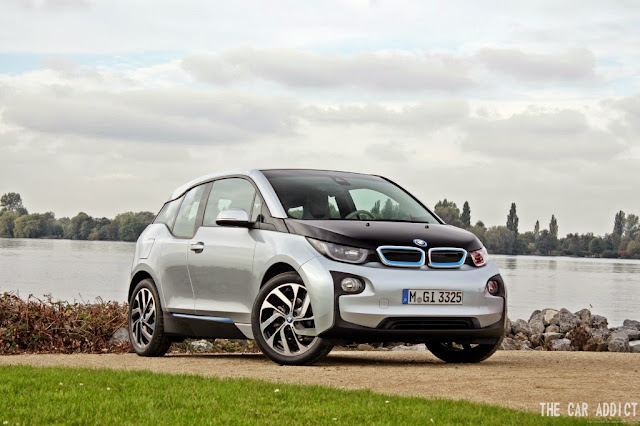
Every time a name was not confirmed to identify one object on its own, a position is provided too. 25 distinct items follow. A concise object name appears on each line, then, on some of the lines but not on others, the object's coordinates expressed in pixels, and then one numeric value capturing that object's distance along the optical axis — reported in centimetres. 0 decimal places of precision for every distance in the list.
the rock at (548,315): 2245
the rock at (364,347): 1809
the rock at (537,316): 2284
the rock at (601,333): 1964
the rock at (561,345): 1897
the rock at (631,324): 2374
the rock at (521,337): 2045
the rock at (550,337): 2012
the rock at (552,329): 2148
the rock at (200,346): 1670
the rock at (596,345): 1819
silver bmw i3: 944
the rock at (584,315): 2320
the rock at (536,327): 2123
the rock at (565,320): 2175
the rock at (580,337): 1890
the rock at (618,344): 1809
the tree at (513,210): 12494
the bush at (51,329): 1458
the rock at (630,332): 2039
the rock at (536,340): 2002
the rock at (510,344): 1840
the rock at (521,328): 2117
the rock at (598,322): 2286
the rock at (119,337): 1488
